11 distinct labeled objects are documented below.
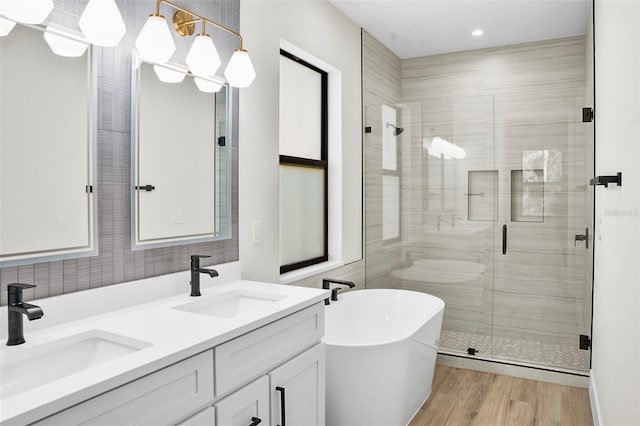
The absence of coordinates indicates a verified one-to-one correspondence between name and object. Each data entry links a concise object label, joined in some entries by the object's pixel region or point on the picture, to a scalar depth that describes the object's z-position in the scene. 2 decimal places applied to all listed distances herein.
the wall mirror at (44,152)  1.30
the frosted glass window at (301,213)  2.87
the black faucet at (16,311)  1.20
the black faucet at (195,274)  1.82
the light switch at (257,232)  2.33
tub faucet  2.80
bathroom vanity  0.97
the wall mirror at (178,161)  1.72
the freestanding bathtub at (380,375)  2.26
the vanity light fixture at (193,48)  1.67
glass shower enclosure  3.16
